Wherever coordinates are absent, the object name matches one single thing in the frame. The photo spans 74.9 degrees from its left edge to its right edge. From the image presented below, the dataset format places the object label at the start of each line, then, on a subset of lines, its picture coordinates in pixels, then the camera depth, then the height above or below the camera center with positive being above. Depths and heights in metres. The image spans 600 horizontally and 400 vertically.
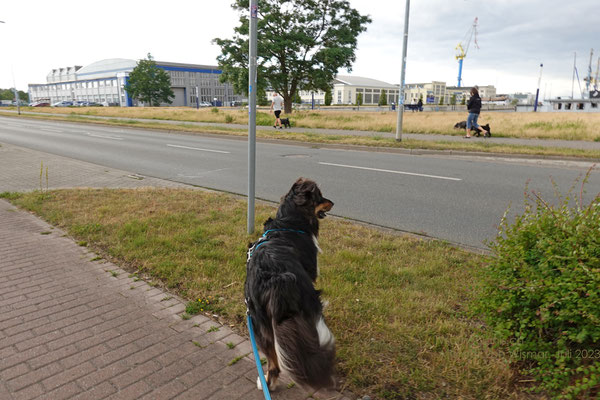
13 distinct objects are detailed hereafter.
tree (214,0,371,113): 34.78 +7.20
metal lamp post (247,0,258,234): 4.79 +0.12
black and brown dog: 2.07 -1.03
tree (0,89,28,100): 147.88 +8.68
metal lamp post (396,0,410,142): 15.34 +1.55
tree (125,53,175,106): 84.75 +8.15
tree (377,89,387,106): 76.35 +5.01
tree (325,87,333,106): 66.75 +4.37
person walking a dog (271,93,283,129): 23.32 +1.08
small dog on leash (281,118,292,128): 24.38 +0.14
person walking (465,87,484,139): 17.23 +0.79
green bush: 2.00 -0.91
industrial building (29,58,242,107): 113.75 +11.29
